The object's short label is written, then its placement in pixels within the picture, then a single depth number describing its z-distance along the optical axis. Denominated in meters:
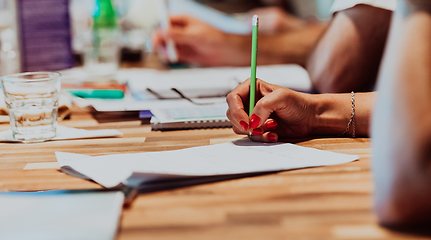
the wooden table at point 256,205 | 0.84
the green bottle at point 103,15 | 1.75
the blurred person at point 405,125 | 0.85
